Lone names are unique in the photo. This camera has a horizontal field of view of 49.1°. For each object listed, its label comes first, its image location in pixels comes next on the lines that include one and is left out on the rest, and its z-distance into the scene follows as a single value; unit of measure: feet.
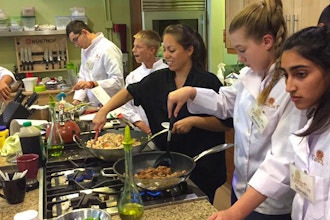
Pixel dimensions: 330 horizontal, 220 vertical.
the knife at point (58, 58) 16.61
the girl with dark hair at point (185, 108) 5.61
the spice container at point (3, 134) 6.22
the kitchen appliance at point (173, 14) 13.94
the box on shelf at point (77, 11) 16.22
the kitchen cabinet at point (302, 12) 7.49
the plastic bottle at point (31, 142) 5.12
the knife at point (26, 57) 16.14
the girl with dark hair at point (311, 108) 3.35
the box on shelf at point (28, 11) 15.65
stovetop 3.98
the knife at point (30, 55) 16.19
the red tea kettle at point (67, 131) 6.10
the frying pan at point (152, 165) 3.96
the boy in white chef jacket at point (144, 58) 8.95
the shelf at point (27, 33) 15.39
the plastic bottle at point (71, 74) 15.81
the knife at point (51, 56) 16.49
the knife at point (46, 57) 16.47
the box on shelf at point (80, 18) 16.33
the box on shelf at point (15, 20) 15.61
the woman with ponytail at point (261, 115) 3.83
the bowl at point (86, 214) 3.50
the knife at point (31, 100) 7.51
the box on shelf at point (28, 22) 15.87
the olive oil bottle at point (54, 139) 5.68
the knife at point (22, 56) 16.12
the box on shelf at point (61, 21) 16.19
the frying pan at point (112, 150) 4.99
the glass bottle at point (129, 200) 3.51
